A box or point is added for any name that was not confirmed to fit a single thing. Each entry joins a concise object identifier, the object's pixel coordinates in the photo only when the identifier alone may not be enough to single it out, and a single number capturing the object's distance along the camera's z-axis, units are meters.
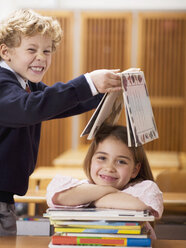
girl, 2.44
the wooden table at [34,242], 2.49
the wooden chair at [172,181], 4.77
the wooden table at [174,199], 3.81
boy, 2.70
